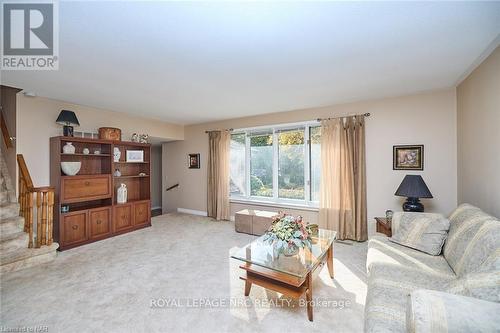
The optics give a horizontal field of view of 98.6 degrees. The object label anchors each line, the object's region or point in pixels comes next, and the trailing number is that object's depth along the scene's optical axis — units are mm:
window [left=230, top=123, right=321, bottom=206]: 4258
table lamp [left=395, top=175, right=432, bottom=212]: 2833
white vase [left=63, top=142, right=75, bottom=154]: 3501
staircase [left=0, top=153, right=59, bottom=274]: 2668
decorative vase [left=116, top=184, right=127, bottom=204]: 4277
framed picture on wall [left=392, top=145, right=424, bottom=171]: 3324
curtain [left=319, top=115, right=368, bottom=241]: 3645
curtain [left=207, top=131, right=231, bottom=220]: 5098
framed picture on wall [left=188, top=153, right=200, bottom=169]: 5637
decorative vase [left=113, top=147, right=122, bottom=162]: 4195
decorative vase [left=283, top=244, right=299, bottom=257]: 2146
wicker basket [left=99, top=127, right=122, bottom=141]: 3990
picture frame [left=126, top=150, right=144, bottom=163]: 4489
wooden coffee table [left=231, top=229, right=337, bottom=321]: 1833
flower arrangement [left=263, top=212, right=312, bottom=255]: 2092
